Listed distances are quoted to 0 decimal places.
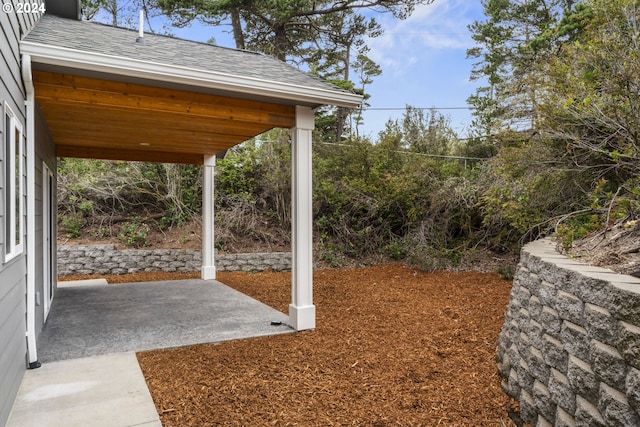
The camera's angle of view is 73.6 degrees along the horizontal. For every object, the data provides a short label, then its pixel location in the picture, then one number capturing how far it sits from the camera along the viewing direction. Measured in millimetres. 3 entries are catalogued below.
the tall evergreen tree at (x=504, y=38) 10086
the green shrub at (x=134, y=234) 8758
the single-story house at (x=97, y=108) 2859
